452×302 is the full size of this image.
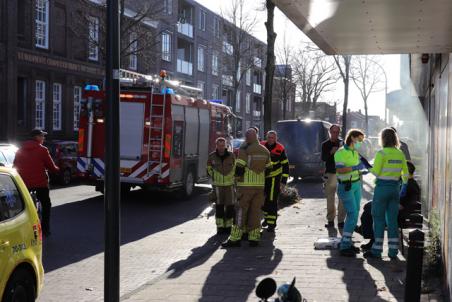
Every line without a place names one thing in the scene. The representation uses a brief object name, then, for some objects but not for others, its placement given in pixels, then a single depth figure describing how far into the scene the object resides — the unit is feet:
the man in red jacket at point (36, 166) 33.17
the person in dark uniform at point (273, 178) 35.65
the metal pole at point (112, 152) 17.52
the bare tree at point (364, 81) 149.91
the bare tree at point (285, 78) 136.05
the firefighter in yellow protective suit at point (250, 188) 30.91
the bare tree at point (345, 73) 113.85
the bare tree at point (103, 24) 84.07
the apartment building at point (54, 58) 89.56
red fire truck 50.11
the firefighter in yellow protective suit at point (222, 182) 35.81
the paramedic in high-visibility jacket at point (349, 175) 28.69
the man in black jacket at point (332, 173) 37.40
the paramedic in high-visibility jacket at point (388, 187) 26.53
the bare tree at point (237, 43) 109.70
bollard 15.52
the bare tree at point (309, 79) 146.10
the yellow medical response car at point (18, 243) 16.16
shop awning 16.26
